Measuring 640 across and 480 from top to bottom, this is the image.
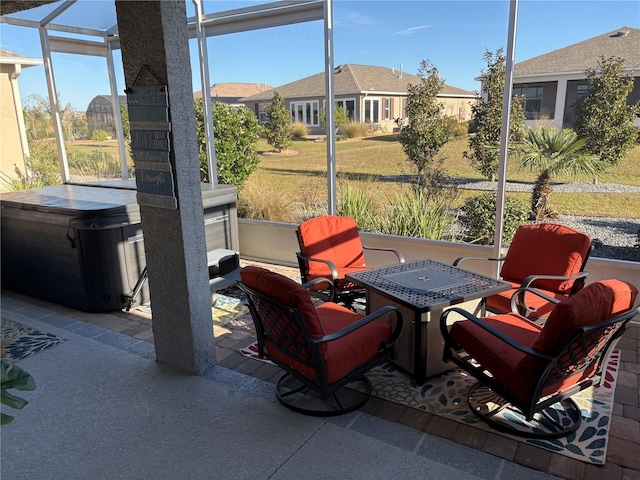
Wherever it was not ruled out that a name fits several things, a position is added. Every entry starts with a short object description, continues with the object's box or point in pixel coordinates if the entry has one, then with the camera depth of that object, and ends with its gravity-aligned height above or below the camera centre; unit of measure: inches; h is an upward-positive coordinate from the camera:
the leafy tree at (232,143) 272.2 -3.4
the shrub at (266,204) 261.1 -37.6
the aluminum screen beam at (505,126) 166.7 +1.1
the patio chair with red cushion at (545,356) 93.9 -51.0
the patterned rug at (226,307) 184.1 -69.0
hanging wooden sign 121.7 -1.4
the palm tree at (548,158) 180.5 -11.6
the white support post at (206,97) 244.8 +21.6
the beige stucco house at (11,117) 371.6 +21.7
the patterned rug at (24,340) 154.6 -67.4
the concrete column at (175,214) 118.3 -20.6
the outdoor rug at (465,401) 104.5 -69.3
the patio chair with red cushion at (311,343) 106.3 -51.0
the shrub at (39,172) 340.2 -21.7
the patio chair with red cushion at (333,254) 170.1 -45.0
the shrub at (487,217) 195.3 -36.6
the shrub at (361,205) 233.1 -35.1
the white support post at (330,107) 207.5 +12.2
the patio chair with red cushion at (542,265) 147.4 -45.2
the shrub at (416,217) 213.8 -38.8
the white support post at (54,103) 271.9 +22.5
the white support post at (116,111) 283.3 +17.2
